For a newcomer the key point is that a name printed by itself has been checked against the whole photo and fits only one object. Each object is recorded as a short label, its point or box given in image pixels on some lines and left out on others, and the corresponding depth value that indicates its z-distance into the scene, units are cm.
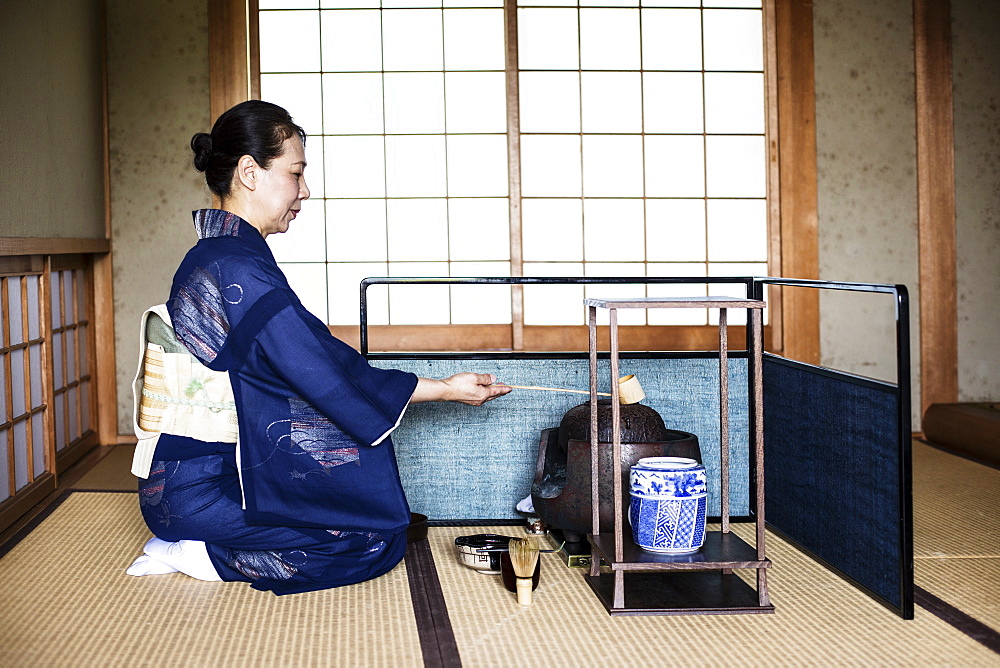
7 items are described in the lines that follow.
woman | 250
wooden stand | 235
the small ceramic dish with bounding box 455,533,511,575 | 267
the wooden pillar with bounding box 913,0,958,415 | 502
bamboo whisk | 241
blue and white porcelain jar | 240
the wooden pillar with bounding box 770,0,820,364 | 501
